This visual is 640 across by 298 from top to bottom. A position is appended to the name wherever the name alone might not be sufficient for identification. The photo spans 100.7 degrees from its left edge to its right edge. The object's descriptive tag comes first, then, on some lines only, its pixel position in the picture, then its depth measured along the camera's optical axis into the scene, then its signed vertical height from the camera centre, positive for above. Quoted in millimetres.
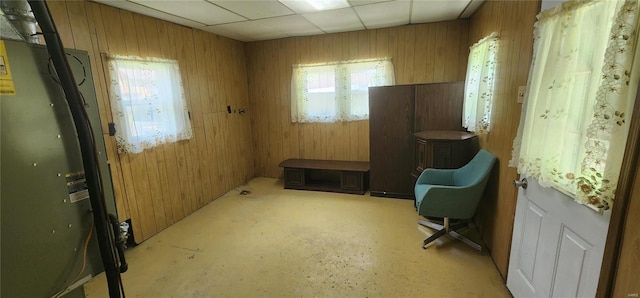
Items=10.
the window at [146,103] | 2477 +42
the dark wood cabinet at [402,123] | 3199 -274
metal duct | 920 +325
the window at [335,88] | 3861 +234
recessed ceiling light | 2587 +986
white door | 1144 -753
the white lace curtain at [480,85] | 2430 +141
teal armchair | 2279 -848
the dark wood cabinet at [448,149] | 2824 -521
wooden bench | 3867 -1119
